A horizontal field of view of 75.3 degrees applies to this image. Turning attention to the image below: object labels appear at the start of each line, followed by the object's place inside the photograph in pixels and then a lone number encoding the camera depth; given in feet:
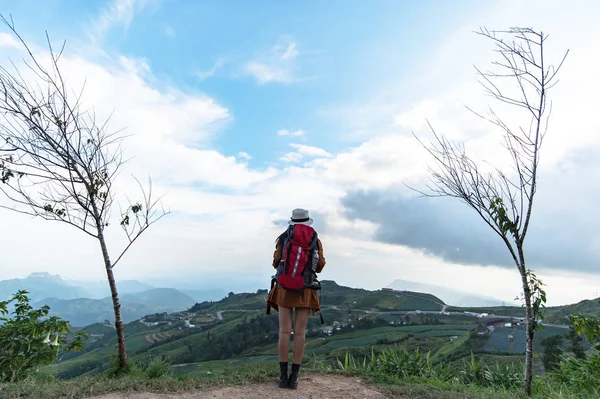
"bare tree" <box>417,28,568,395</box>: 19.16
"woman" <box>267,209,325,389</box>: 17.63
